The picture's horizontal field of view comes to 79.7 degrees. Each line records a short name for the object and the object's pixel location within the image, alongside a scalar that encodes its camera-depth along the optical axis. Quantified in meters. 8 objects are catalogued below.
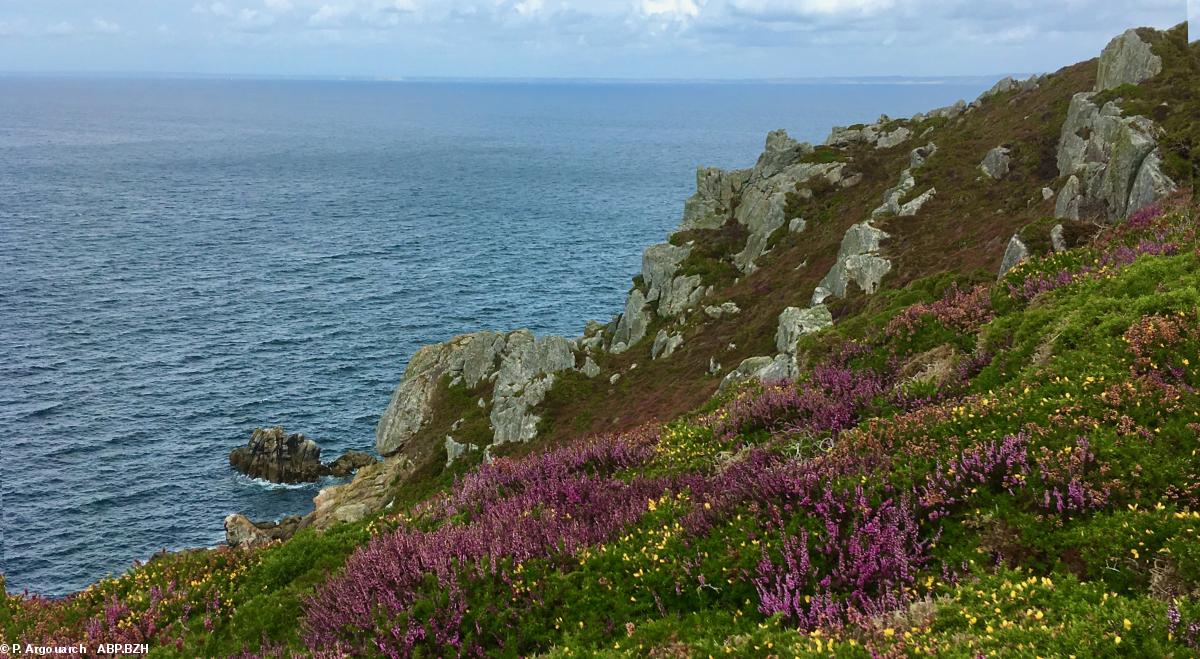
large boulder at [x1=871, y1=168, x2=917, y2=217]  51.97
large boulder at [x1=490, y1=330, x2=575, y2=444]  49.47
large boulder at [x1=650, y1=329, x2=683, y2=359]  51.81
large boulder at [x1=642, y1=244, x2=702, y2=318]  62.12
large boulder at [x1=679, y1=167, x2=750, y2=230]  76.94
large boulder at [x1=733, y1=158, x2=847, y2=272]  65.12
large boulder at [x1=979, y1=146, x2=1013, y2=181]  50.00
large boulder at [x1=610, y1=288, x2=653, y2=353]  63.81
